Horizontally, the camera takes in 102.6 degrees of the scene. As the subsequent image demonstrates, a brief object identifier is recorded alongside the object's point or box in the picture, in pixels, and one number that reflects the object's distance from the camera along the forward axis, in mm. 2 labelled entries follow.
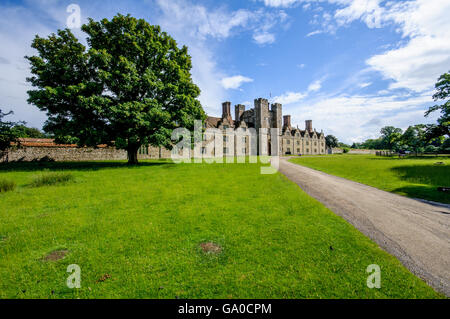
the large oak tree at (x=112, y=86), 20109
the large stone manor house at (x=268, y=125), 59331
